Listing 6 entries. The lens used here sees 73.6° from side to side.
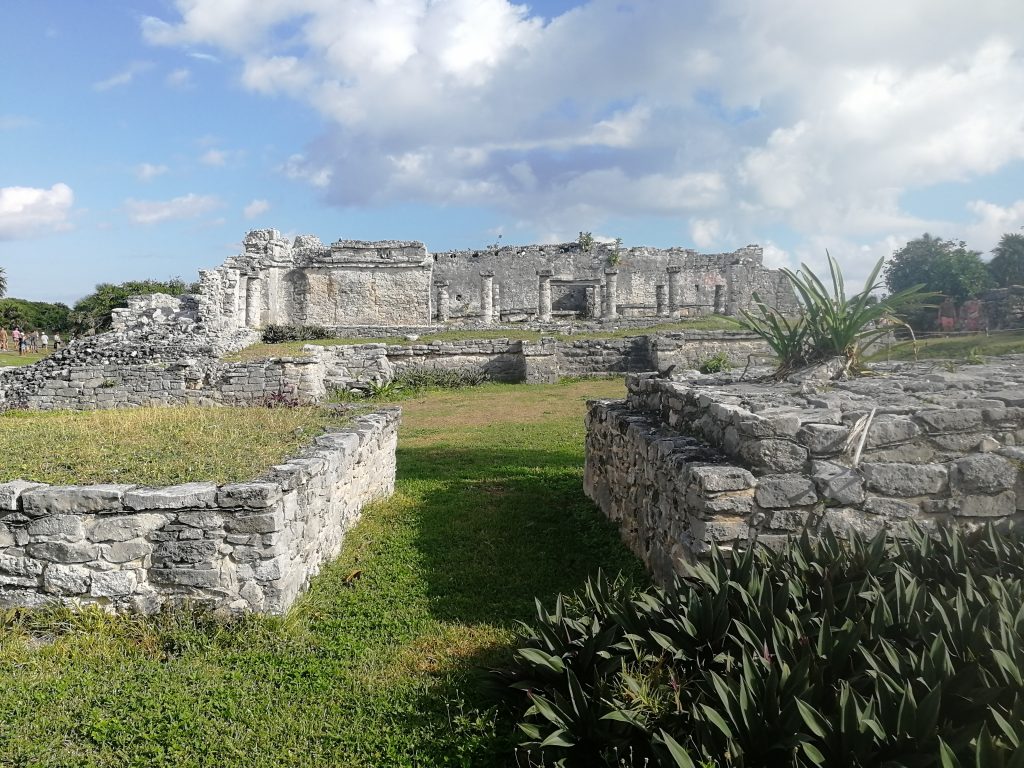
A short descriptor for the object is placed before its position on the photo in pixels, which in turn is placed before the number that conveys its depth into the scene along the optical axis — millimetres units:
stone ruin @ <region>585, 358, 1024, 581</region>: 3682
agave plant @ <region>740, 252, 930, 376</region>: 5527
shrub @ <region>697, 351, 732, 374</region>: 14966
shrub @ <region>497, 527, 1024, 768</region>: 2025
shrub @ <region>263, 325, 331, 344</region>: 20953
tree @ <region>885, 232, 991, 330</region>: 28344
